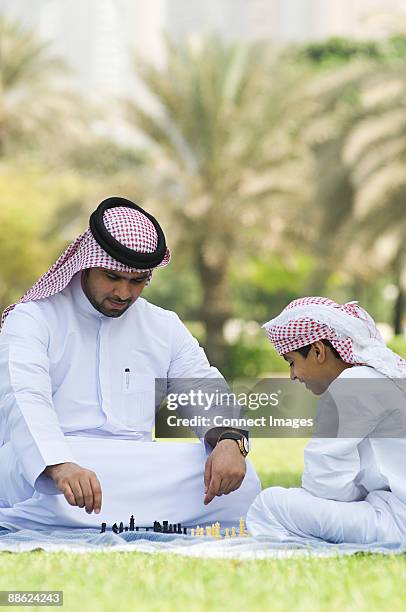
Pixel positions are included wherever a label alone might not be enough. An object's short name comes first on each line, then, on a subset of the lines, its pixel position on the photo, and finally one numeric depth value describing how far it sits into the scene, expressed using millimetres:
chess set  6837
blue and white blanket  6036
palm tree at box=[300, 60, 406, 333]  31162
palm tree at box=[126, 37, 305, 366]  33275
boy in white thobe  6292
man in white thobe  6979
